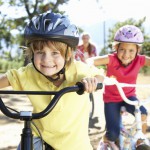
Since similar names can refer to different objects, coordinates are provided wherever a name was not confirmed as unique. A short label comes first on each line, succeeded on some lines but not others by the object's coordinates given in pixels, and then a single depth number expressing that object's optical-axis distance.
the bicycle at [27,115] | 1.63
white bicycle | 2.97
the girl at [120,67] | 3.79
